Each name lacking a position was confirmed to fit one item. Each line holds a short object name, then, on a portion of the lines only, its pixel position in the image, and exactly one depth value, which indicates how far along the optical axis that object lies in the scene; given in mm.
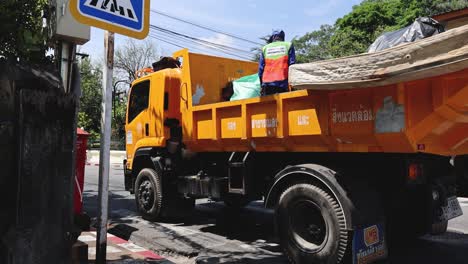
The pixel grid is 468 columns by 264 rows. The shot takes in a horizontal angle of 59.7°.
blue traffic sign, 3016
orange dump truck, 3721
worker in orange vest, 5066
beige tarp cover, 3098
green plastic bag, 5590
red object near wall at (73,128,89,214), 4512
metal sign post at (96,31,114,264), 3467
